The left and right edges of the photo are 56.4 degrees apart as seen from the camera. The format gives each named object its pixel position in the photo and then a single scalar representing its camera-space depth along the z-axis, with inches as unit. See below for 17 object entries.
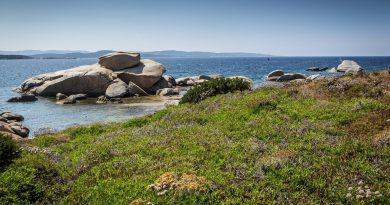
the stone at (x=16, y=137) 930.9
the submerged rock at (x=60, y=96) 1969.0
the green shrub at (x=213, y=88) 1183.6
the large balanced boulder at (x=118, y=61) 2361.0
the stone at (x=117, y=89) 1991.9
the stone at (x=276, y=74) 3123.0
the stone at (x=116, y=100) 1838.1
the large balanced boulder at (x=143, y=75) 2228.1
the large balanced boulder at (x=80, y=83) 2132.1
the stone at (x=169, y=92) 2081.2
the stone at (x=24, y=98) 1956.2
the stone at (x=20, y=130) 1093.8
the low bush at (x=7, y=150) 559.2
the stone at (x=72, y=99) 1857.8
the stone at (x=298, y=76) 2866.6
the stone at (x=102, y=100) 1857.3
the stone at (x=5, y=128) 1072.1
